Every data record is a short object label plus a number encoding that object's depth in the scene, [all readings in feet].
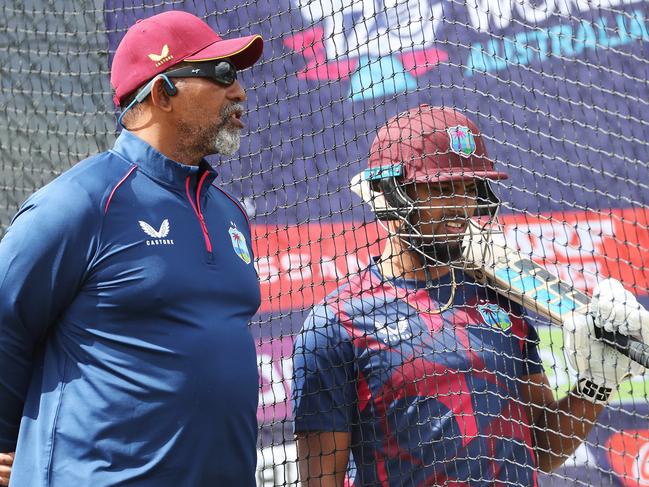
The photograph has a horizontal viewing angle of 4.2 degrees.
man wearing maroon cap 46.86
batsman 48.18
